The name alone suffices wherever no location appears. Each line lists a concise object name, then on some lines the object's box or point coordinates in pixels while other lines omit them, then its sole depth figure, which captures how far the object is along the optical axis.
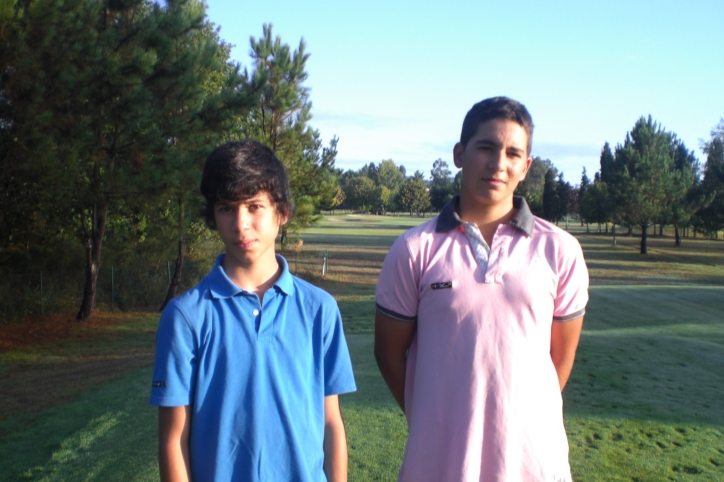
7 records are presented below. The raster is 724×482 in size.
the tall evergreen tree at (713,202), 46.12
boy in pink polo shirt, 2.48
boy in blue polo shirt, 2.24
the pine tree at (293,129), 20.45
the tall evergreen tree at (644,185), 47.56
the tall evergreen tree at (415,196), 102.31
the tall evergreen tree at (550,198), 69.31
